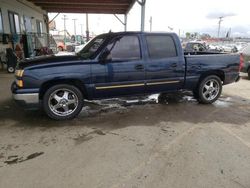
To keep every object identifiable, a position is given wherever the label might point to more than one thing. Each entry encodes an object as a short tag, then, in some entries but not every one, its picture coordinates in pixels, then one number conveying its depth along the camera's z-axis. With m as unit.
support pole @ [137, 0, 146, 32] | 8.28
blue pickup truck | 3.84
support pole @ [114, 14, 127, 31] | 14.64
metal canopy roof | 11.56
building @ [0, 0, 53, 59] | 9.58
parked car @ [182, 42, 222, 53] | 15.25
